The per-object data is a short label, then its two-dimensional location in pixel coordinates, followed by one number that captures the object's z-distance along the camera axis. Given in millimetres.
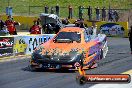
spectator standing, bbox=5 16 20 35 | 28281
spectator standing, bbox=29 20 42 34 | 27767
